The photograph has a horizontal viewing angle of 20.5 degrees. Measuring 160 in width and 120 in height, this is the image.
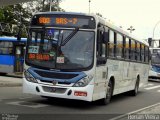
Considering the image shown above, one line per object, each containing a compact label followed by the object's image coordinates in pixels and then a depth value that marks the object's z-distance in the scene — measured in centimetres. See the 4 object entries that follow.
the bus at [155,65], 3716
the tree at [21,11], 6906
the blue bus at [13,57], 2948
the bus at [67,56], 1334
